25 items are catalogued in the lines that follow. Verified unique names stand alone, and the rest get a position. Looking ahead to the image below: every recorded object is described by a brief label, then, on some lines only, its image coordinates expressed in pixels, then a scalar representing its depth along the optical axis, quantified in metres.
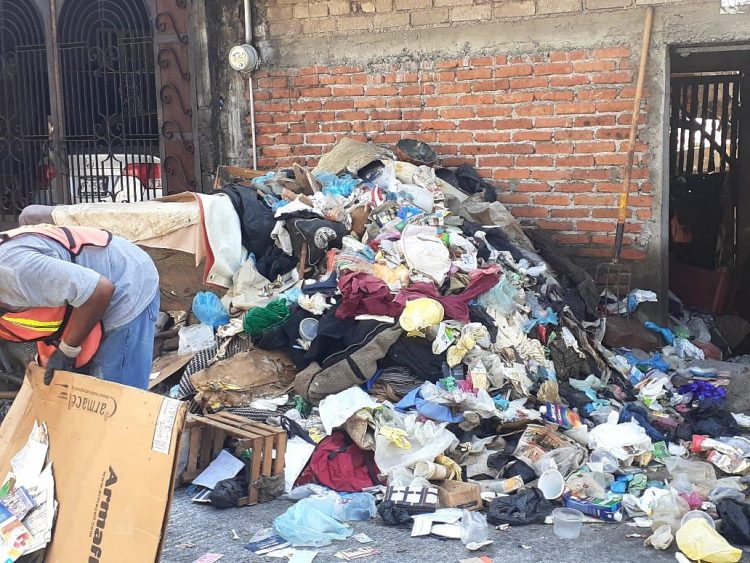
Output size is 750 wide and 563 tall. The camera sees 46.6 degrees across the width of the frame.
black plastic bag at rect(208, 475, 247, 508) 4.33
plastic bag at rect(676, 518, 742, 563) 3.57
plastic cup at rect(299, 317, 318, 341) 5.45
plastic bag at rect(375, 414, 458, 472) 4.55
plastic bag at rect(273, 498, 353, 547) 3.93
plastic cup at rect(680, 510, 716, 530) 3.78
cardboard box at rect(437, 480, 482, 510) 4.28
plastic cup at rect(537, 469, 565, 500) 4.34
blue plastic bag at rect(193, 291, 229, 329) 5.96
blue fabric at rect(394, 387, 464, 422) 4.86
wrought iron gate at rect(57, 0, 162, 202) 7.99
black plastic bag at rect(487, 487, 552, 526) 4.12
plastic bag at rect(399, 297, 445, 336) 5.14
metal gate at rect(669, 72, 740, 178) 8.87
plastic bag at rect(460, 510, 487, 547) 3.90
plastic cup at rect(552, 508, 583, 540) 3.97
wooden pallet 4.45
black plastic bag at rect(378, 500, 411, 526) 4.13
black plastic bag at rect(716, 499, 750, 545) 3.77
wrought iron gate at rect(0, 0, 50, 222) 8.44
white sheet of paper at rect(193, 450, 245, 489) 4.55
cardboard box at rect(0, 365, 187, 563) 3.03
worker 3.29
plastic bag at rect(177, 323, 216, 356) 5.82
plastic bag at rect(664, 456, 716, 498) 4.35
